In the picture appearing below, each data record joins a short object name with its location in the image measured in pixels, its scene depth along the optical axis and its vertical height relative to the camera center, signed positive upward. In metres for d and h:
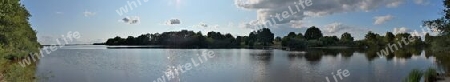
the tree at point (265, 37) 192.62 +3.86
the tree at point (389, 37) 162.44 +2.23
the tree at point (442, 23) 27.81 +1.26
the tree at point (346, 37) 170.10 +2.71
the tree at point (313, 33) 181.25 +4.93
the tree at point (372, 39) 162.38 +1.59
